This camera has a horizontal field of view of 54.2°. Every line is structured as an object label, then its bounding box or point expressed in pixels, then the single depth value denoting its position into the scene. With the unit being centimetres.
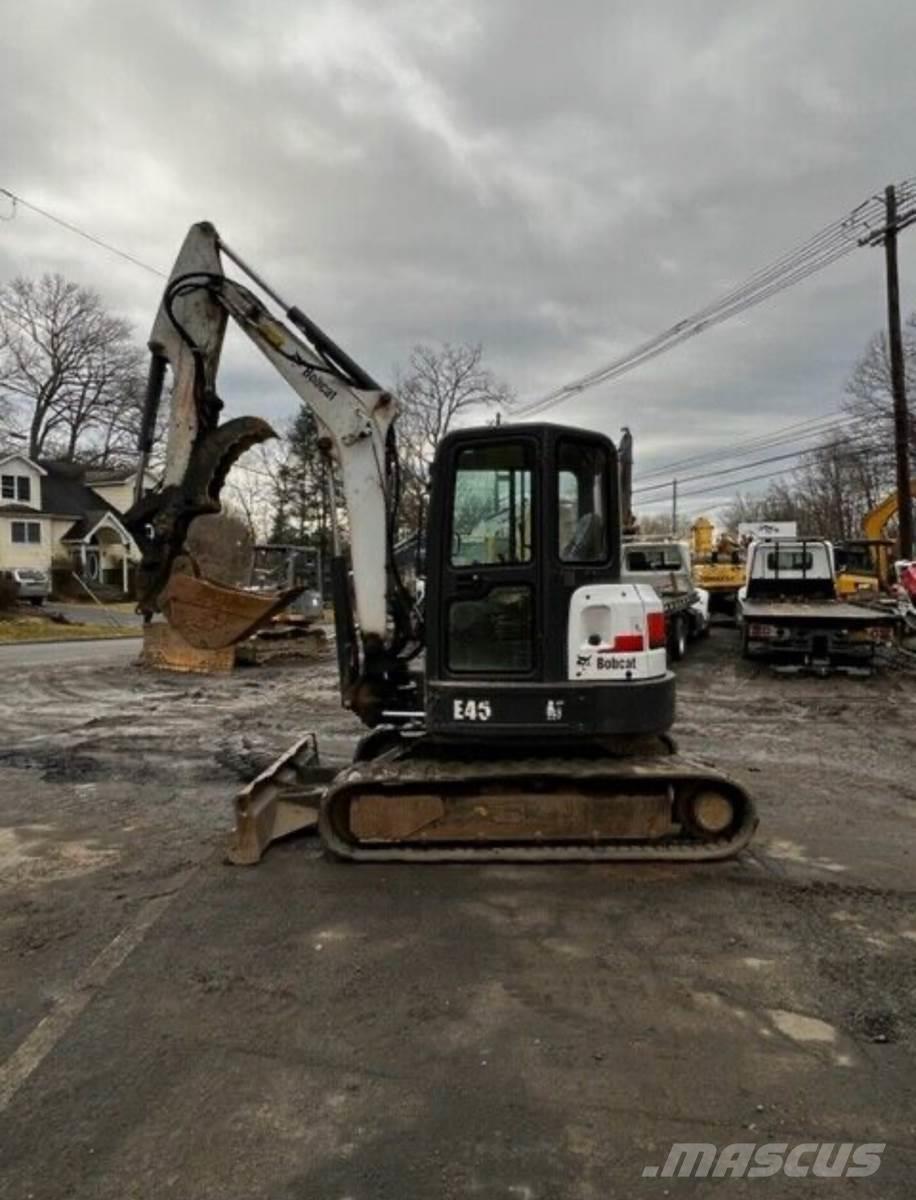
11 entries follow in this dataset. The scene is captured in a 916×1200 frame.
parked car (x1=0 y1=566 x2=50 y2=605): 3534
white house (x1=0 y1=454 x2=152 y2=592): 4412
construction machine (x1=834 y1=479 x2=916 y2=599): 2275
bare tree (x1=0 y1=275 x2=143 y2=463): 5822
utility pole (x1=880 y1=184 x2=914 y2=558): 2175
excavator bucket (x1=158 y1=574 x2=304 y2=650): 579
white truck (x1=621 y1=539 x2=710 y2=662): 1692
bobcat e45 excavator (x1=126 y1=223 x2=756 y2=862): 540
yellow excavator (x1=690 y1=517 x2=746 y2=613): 2459
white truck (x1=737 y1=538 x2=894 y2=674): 1445
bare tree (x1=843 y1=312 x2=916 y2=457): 3400
